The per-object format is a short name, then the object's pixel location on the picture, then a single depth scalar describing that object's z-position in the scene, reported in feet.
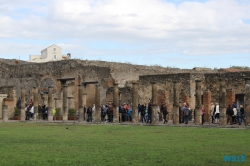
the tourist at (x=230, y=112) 111.14
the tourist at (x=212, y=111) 119.75
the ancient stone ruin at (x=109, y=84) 127.13
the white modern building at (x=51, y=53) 311.15
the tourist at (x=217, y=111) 117.80
